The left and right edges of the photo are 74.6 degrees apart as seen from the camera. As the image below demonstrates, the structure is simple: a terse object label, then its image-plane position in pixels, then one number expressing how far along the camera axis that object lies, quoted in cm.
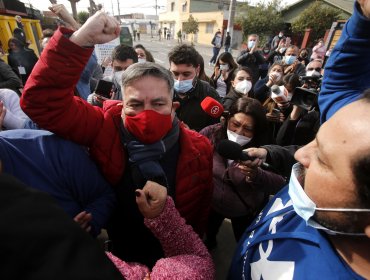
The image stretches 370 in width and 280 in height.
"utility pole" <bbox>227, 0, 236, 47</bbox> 1375
